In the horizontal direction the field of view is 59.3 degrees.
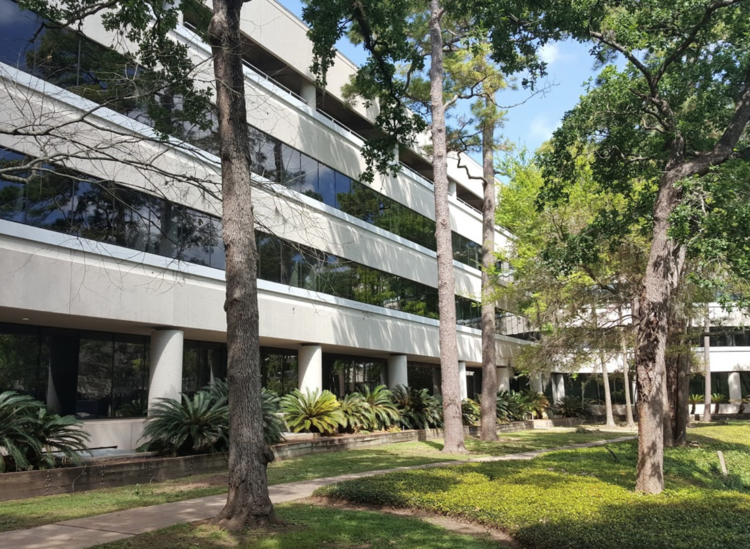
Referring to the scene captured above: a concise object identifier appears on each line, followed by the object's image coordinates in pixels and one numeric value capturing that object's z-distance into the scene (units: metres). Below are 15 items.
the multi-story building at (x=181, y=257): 14.16
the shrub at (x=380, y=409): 23.23
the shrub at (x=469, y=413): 29.44
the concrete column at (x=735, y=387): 49.09
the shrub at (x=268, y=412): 16.73
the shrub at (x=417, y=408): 25.80
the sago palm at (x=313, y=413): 20.45
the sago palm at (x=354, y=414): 22.08
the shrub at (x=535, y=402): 37.16
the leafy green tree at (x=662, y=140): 10.72
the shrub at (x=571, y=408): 40.19
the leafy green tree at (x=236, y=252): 8.00
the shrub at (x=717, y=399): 48.23
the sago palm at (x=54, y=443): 11.91
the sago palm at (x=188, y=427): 14.72
